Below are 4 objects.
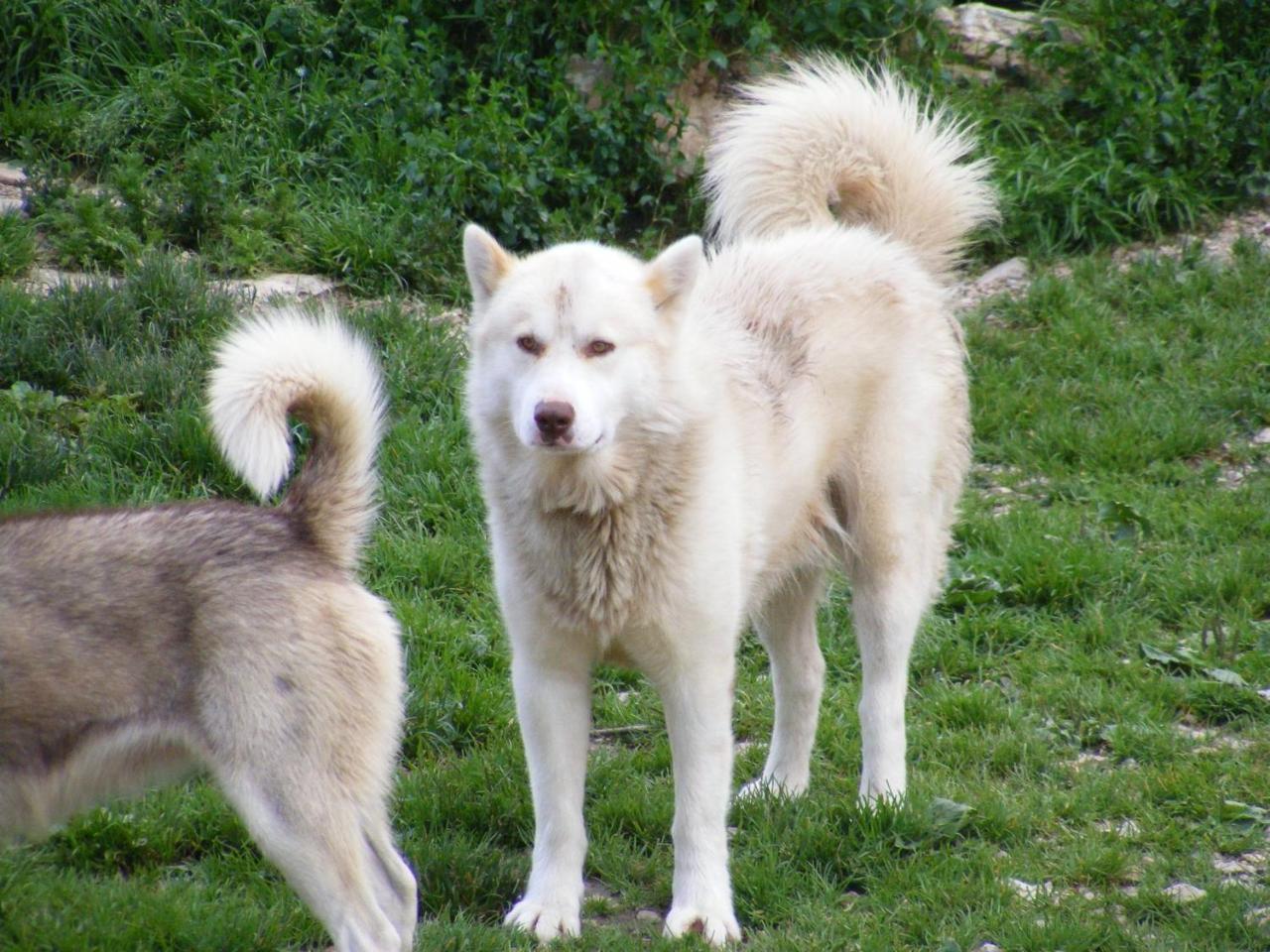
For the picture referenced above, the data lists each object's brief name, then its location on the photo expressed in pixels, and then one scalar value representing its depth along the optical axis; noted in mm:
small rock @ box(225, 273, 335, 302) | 13359
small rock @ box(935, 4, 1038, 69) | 17062
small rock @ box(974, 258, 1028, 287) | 15625
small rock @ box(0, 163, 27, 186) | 14305
